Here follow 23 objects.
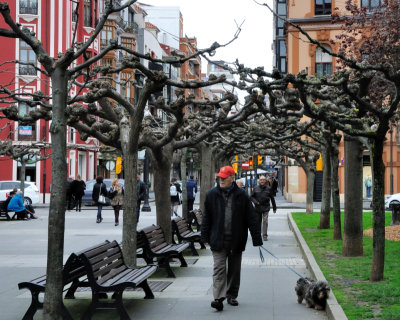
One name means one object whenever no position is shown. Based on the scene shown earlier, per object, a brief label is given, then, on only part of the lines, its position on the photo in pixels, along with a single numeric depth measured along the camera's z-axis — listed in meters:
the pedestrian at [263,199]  20.95
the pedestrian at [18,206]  29.98
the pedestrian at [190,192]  27.50
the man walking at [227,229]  9.70
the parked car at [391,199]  38.19
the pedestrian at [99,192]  28.55
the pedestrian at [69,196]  36.31
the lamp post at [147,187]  37.94
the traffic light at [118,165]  43.24
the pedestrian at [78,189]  36.41
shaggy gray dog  9.54
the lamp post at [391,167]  46.86
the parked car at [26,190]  37.75
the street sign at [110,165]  53.80
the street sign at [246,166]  53.70
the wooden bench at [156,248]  12.93
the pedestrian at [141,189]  25.44
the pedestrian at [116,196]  26.84
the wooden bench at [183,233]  16.52
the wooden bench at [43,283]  8.77
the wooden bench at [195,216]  20.97
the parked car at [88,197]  44.75
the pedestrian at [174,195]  29.39
